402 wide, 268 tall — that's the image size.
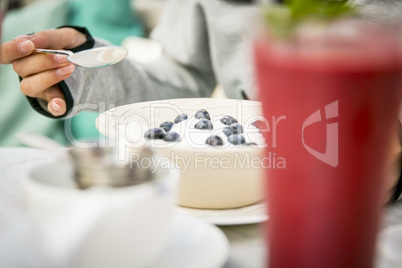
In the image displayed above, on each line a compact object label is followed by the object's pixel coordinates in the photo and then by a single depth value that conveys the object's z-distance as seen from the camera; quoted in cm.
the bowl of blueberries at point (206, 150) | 74
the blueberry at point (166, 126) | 81
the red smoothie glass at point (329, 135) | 57
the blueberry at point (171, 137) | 76
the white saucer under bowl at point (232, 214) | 73
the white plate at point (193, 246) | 65
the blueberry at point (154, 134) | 77
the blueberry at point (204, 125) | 80
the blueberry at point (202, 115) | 84
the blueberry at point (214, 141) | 76
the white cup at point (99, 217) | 59
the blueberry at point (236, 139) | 77
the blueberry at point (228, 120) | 82
